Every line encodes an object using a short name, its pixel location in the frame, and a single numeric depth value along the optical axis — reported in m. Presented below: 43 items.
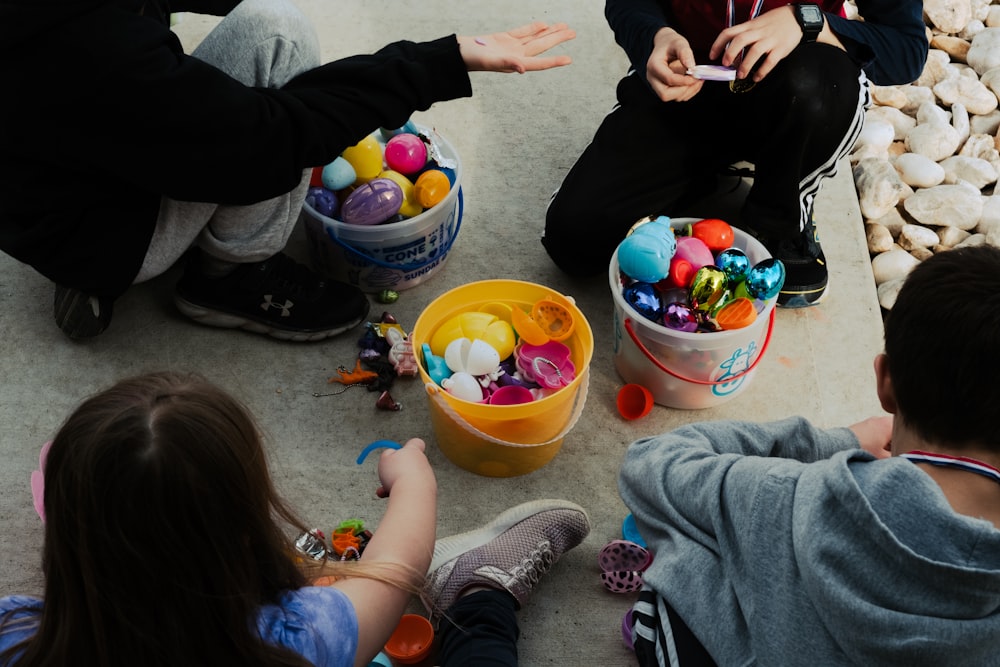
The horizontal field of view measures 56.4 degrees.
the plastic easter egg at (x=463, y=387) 1.64
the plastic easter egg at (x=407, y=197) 1.91
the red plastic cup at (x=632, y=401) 1.81
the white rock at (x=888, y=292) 2.07
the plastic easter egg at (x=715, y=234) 1.82
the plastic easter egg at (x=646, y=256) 1.71
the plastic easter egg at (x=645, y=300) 1.72
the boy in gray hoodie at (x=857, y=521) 0.92
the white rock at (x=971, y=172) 2.36
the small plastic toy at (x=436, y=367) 1.69
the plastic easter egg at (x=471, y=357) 1.66
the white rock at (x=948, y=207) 2.24
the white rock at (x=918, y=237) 2.21
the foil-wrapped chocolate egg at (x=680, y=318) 1.69
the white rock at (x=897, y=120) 2.48
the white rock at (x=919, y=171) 2.33
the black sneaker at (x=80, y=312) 1.83
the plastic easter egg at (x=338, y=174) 1.87
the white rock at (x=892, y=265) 2.14
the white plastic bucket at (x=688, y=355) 1.70
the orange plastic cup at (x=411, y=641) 1.46
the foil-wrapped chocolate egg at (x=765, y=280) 1.69
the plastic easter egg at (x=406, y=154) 1.94
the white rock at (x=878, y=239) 2.20
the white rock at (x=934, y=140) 2.40
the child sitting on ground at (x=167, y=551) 0.94
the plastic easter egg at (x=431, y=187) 1.89
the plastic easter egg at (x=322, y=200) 1.89
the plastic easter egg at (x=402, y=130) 2.00
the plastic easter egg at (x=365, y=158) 1.90
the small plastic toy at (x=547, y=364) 1.68
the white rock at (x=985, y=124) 2.51
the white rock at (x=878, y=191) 2.24
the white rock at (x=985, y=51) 2.63
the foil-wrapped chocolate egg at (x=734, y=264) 1.72
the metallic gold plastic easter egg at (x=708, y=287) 1.69
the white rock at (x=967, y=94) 2.54
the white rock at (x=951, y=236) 2.23
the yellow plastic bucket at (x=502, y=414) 1.58
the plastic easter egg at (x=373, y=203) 1.84
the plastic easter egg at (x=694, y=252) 1.76
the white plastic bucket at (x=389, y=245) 1.88
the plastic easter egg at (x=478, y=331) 1.70
